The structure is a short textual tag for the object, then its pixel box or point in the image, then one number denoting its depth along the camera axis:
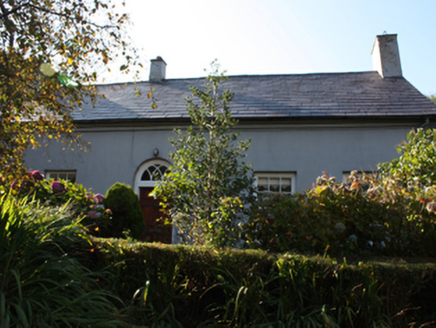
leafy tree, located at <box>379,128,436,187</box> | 5.43
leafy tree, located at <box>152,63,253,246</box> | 5.18
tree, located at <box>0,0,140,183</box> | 4.50
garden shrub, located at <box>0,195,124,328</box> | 2.84
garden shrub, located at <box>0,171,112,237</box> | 6.23
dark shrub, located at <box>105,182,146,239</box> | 7.04
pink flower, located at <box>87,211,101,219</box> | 5.95
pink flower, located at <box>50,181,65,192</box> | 6.48
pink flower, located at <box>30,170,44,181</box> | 6.81
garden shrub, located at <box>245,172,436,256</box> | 4.21
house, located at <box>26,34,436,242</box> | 9.67
